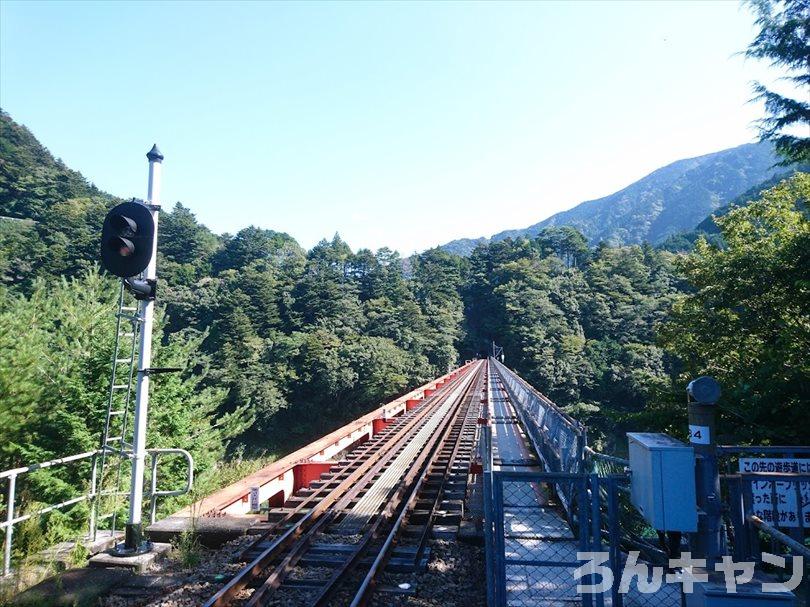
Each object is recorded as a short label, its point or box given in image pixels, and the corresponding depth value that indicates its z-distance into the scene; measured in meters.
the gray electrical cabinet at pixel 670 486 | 3.46
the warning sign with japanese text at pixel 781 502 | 4.23
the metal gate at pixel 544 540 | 3.83
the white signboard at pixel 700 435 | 3.53
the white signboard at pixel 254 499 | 7.13
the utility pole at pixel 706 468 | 3.45
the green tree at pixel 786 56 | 9.26
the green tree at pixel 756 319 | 7.26
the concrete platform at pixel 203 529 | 5.79
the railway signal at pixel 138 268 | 4.90
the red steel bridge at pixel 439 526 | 3.93
